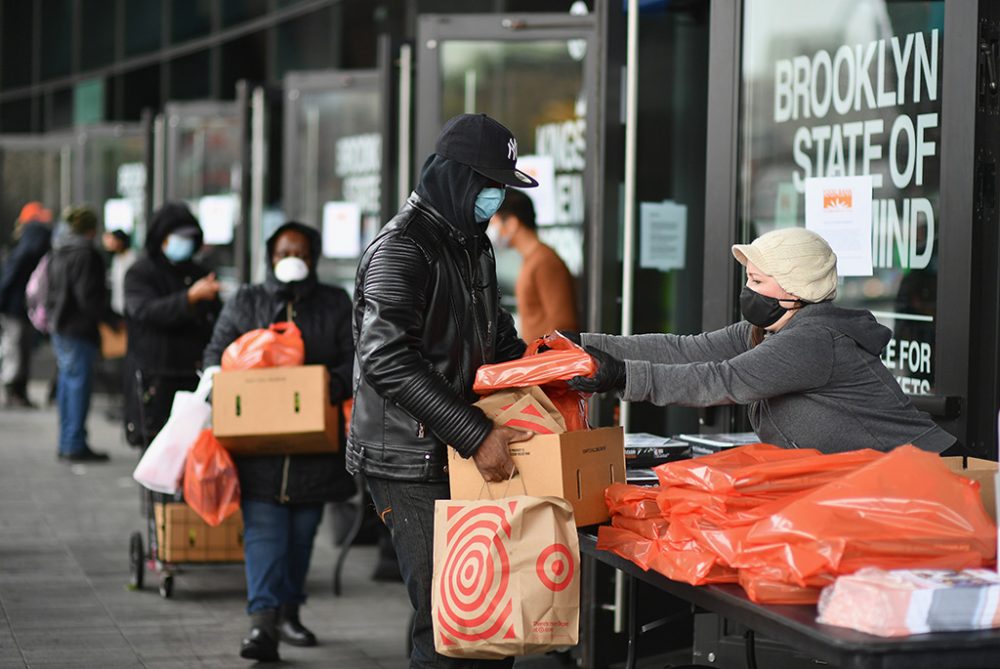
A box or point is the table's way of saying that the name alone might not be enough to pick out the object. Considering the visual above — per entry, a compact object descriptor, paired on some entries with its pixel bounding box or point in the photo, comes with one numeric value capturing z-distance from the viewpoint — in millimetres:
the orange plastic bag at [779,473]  6441
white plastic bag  11766
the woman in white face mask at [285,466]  11680
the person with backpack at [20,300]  27922
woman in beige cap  7258
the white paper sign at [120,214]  33719
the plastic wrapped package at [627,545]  6836
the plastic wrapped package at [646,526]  6984
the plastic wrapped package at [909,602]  5512
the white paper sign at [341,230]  19000
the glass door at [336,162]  18734
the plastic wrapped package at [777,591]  6012
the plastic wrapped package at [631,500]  7180
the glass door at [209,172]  24406
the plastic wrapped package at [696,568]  6383
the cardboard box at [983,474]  6645
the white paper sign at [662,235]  12539
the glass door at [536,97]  13187
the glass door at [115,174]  33250
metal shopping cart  13664
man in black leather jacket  7562
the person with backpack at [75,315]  22719
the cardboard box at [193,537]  13648
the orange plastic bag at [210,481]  11289
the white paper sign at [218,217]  24750
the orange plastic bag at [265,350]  11203
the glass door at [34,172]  42656
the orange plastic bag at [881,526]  5906
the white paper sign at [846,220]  9648
